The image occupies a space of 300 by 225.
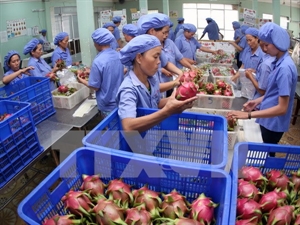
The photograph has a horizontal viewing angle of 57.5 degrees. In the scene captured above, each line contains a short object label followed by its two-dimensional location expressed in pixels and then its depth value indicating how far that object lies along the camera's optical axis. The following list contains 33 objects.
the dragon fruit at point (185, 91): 1.43
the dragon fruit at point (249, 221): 1.00
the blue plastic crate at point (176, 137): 1.48
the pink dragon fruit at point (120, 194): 1.08
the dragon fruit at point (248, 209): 1.03
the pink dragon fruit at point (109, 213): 0.93
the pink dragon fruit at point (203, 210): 0.98
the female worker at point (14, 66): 3.11
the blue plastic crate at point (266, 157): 1.32
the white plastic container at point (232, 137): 2.03
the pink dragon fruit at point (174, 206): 0.99
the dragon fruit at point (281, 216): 0.99
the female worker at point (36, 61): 3.50
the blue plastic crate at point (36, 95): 2.63
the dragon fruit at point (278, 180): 1.21
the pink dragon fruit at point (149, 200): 1.03
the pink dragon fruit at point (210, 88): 2.78
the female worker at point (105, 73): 2.60
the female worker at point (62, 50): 4.29
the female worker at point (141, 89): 1.38
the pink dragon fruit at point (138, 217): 0.93
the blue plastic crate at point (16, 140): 1.90
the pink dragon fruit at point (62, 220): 0.95
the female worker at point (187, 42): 4.61
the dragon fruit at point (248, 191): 1.13
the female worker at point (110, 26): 5.87
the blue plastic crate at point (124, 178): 0.98
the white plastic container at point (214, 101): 2.63
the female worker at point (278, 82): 1.84
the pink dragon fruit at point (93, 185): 1.12
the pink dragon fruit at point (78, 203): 1.01
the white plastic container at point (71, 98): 3.09
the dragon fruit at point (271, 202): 1.08
